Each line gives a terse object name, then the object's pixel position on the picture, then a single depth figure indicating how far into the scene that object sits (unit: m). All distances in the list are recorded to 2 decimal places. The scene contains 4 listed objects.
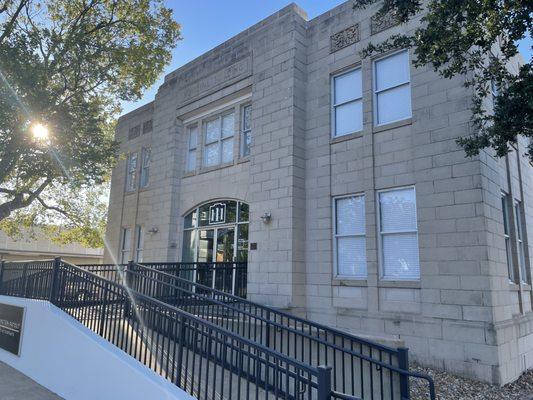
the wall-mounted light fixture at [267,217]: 11.12
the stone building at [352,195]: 8.16
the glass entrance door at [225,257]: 11.52
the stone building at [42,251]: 30.45
